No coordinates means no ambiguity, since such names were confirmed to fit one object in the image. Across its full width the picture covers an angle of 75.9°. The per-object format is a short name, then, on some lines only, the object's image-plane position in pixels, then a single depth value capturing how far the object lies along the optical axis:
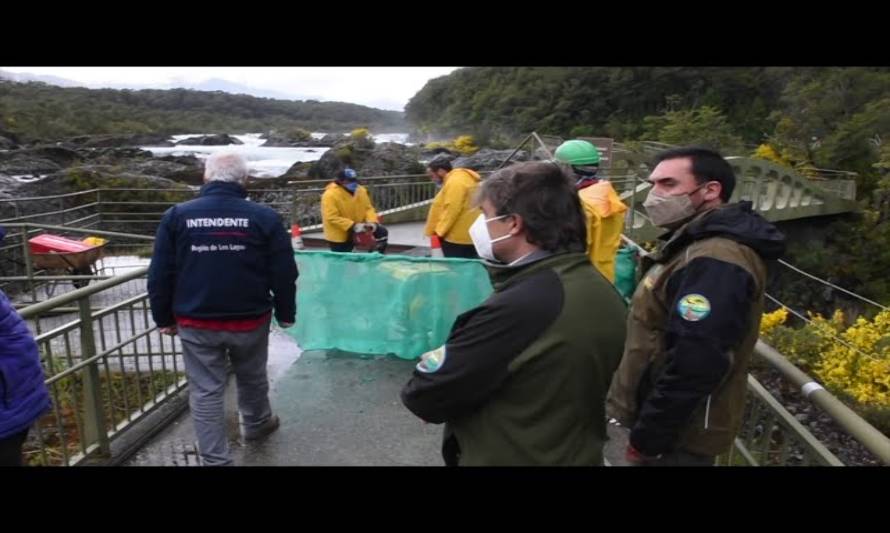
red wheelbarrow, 9.89
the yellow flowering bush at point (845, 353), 6.34
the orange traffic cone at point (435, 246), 6.10
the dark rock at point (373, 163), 23.28
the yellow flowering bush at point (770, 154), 25.71
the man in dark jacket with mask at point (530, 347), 1.49
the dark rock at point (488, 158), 20.22
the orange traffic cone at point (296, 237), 7.98
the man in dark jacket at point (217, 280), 3.02
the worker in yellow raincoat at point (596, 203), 3.93
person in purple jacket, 2.17
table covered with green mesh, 4.84
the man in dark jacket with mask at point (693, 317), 1.82
